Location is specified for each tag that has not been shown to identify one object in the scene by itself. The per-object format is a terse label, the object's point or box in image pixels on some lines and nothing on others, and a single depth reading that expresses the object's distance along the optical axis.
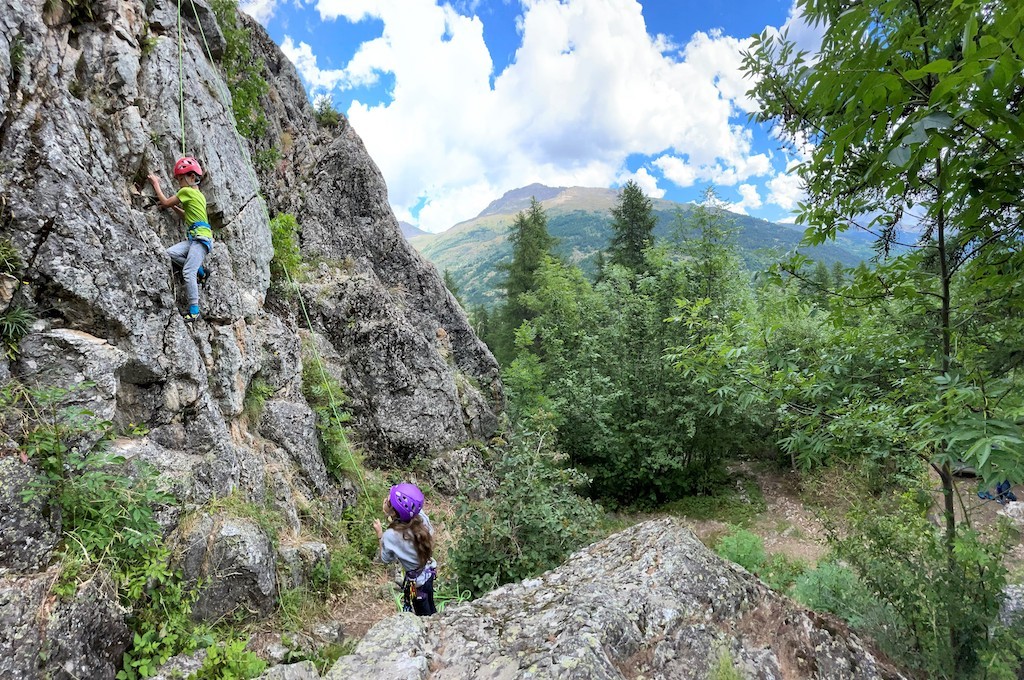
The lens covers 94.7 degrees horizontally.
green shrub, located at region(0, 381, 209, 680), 4.01
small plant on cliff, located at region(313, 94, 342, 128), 15.39
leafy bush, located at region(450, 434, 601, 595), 5.74
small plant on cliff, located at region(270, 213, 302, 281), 10.55
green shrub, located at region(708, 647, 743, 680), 2.73
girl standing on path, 5.19
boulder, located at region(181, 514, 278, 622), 4.88
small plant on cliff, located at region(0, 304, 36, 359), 4.49
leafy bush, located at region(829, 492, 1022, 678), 3.26
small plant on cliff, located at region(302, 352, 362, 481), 9.16
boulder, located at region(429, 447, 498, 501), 11.67
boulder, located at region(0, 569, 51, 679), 3.30
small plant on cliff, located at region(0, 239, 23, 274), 4.64
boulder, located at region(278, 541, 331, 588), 6.02
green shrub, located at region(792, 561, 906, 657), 3.59
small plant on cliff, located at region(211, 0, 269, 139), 10.65
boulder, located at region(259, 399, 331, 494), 8.08
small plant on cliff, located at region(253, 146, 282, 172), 11.50
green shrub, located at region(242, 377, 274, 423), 7.76
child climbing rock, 6.55
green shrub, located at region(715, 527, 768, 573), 9.91
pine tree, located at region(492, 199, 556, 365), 31.12
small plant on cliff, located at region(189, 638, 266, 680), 3.77
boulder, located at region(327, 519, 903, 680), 2.79
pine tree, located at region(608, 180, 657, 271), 30.75
